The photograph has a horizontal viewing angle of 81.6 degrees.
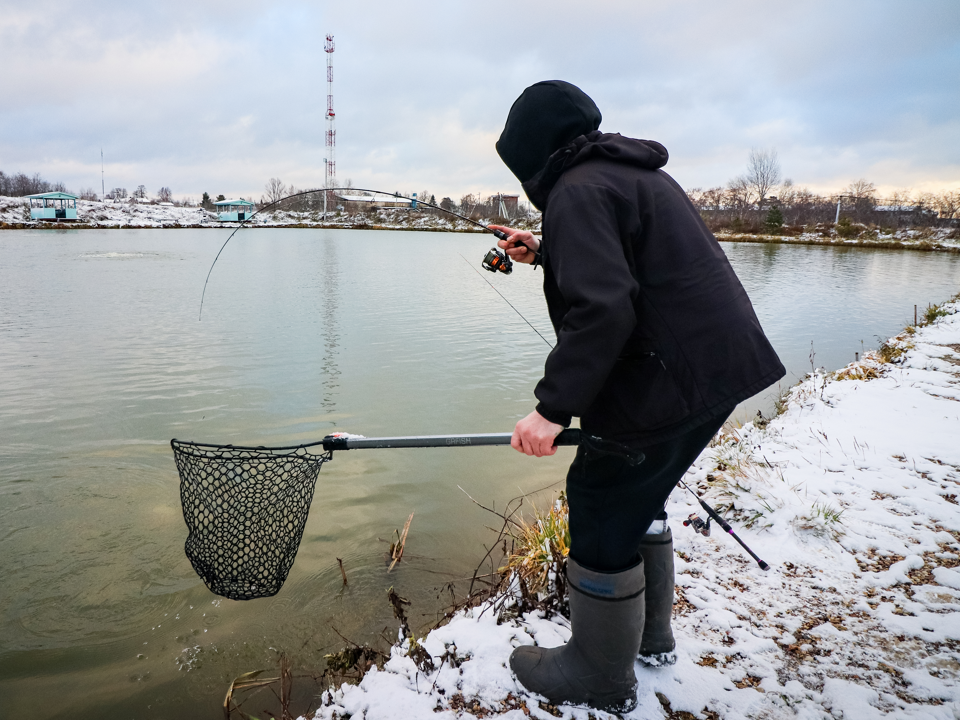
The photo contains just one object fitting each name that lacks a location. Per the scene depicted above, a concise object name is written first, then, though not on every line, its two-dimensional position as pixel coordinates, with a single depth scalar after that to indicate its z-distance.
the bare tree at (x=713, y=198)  72.81
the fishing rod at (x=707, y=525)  2.77
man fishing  1.54
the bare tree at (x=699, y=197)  70.94
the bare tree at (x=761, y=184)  66.44
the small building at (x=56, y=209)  50.03
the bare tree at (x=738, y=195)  68.53
